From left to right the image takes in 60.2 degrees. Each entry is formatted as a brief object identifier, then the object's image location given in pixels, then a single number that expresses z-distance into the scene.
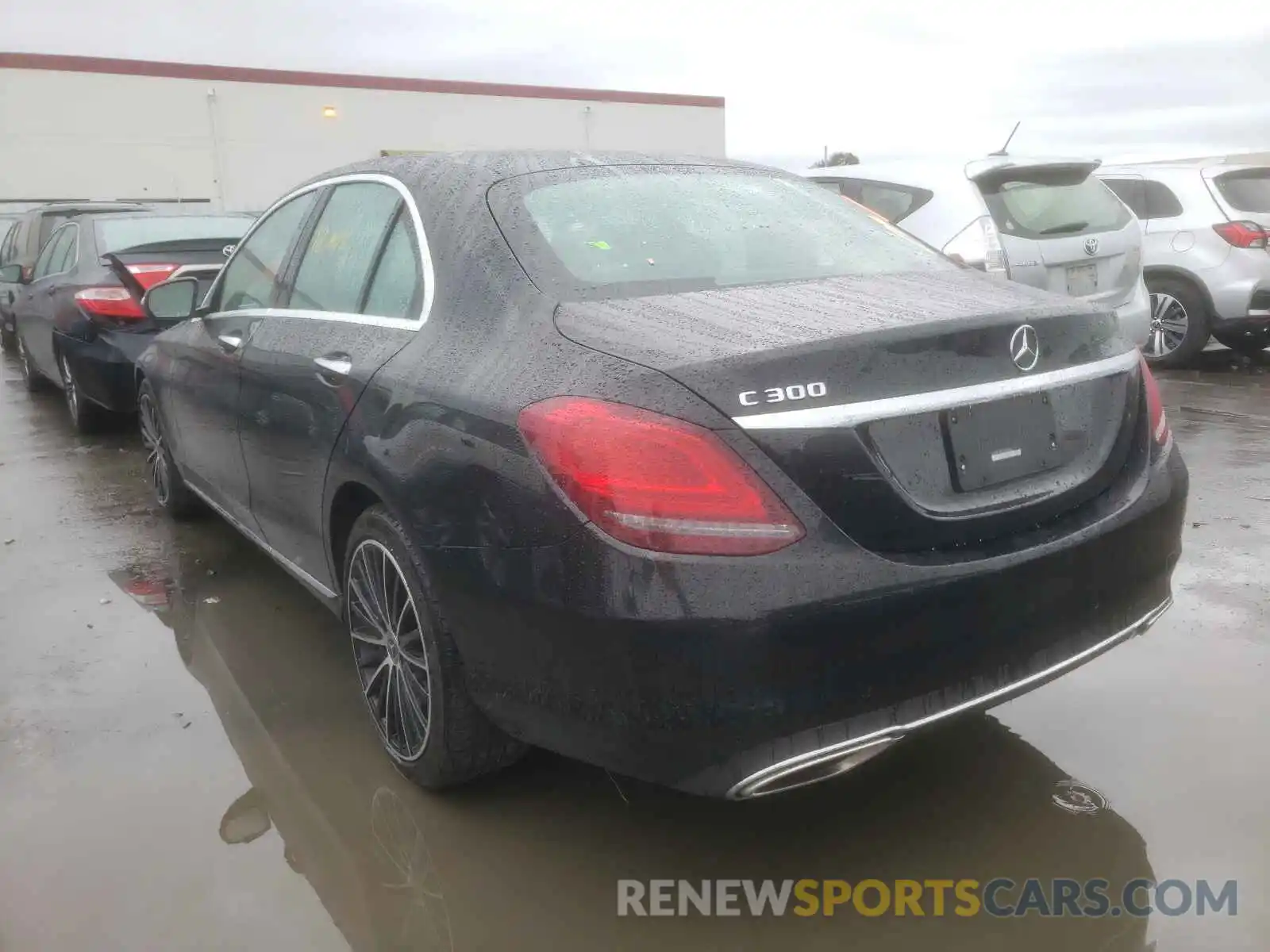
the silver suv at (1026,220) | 6.13
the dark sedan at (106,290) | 6.61
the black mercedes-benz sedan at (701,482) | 1.98
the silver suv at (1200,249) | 8.31
